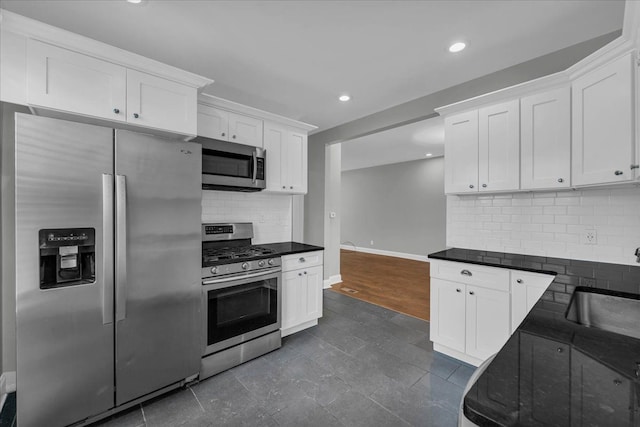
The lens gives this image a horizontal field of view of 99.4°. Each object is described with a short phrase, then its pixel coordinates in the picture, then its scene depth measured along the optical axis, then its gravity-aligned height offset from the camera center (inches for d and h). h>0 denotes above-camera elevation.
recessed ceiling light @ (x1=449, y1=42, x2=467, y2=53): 88.4 +54.9
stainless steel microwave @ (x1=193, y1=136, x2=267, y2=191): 99.2 +18.0
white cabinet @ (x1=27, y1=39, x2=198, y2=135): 66.6 +33.4
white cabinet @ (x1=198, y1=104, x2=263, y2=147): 103.3 +34.9
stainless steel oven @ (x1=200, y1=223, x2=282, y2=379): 87.1 -31.8
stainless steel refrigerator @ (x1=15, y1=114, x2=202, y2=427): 60.6 -14.3
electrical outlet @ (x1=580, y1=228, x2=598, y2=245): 86.2 -7.7
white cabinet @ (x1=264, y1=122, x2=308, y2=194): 123.6 +25.6
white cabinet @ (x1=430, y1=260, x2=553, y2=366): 81.3 -30.2
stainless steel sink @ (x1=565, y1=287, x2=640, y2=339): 54.4 -20.2
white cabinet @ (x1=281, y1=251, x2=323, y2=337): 110.9 -33.7
